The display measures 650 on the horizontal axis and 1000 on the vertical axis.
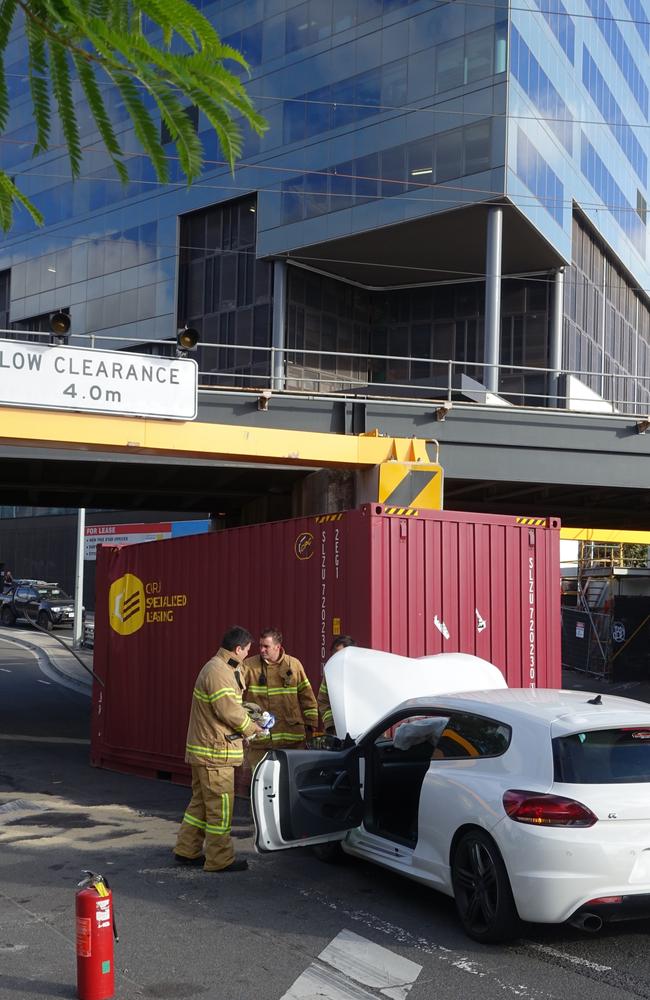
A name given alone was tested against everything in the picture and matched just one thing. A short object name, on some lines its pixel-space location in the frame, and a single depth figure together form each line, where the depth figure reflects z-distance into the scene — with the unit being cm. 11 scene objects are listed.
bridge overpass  1425
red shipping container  1005
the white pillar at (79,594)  3191
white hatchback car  560
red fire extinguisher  502
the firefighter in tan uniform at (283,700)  906
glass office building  3403
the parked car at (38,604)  3956
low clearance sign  1306
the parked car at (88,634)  3137
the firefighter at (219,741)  765
